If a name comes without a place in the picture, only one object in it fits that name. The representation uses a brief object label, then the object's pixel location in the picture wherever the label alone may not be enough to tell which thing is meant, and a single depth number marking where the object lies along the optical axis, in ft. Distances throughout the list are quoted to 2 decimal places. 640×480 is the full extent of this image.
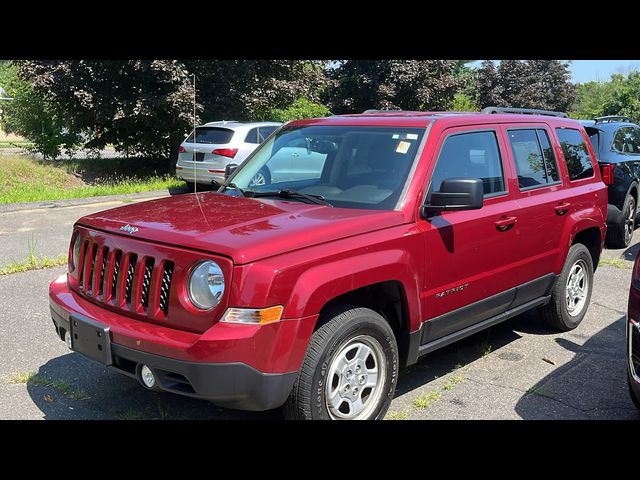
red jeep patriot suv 9.90
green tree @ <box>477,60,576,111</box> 120.67
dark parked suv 29.07
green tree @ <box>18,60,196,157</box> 49.52
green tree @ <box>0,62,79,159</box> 56.70
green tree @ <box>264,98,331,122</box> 78.25
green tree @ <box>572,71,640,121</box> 96.22
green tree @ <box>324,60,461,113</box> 79.61
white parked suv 43.70
